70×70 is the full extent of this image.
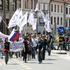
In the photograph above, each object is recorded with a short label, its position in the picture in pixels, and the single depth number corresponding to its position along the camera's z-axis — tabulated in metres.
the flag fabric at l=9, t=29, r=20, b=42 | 31.41
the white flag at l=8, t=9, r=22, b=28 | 36.29
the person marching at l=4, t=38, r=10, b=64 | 26.99
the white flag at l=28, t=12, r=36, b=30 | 39.03
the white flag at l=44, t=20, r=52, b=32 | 38.79
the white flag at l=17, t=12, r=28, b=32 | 36.01
